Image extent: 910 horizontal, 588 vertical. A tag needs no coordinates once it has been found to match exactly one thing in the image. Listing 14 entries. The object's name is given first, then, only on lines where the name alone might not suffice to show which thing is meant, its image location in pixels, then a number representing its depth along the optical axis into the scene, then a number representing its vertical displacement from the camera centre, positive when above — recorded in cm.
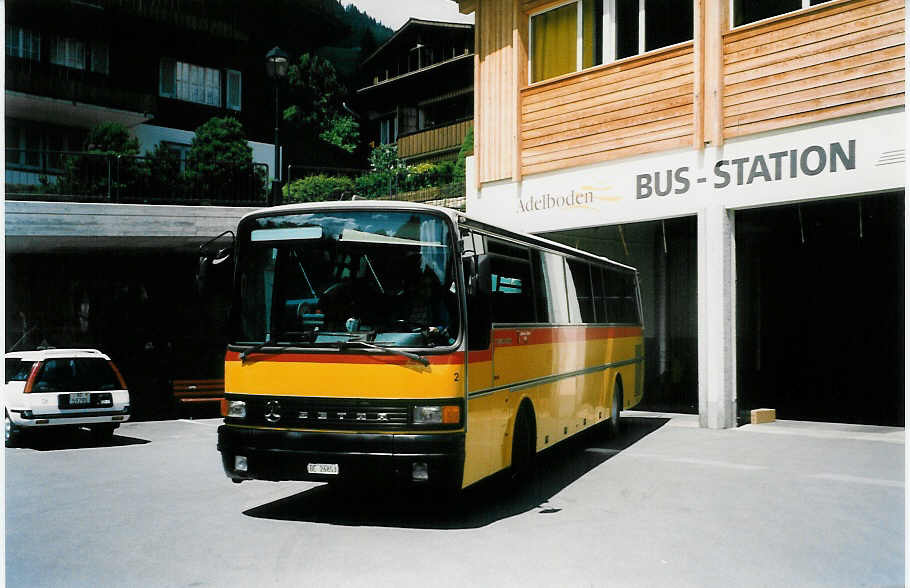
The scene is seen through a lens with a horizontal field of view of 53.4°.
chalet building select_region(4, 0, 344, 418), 1911 +348
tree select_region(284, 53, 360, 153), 3102 +811
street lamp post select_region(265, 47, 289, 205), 1794 +518
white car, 1360 -102
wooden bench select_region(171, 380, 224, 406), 1961 -144
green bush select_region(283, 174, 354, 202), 2380 +363
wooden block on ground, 1546 -160
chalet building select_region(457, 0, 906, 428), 1328 +255
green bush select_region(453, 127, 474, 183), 2644 +536
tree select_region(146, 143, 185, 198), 2064 +345
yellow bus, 772 -22
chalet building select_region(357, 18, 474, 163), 3759 +1042
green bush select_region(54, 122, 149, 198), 1947 +333
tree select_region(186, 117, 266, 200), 2150 +352
